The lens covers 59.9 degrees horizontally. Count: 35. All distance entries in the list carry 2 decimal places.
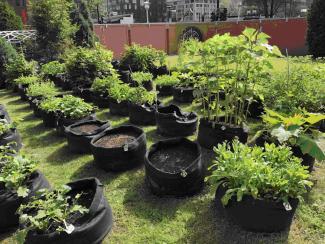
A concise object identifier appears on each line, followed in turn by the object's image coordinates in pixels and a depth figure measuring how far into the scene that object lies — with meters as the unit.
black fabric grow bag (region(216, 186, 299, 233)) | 2.60
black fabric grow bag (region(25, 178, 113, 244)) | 2.47
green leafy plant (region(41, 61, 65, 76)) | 10.35
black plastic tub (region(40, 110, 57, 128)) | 5.89
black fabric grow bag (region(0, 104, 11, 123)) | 5.64
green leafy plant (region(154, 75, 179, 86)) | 7.77
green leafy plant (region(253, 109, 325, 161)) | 2.58
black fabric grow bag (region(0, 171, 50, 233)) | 2.97
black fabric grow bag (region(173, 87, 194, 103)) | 7.13
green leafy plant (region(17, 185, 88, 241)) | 2.48
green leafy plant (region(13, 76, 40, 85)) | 8.68
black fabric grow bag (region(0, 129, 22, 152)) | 4.61
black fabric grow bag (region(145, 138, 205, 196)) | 3.32
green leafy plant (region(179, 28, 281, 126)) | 3.57
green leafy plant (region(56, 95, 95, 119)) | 5.38
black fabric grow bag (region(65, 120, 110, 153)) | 4.68
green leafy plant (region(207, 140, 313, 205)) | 2.56
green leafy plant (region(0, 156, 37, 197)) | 3.01
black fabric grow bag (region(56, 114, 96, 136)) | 5.33
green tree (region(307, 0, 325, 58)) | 14.95
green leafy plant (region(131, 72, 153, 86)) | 7.90
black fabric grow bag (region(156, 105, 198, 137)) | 5.06
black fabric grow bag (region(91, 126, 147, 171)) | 3.99
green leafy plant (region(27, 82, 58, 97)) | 7.05
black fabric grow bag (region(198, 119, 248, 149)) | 4.16
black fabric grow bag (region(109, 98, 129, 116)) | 6.50
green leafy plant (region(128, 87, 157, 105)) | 5.92
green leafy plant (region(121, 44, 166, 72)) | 10.36
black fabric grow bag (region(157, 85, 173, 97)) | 7.89
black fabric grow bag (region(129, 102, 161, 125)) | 5.81
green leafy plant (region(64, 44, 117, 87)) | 8.28
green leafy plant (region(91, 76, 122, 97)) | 7.17
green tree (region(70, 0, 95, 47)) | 15.70
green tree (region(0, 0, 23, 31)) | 16.14
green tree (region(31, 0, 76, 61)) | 12.48
